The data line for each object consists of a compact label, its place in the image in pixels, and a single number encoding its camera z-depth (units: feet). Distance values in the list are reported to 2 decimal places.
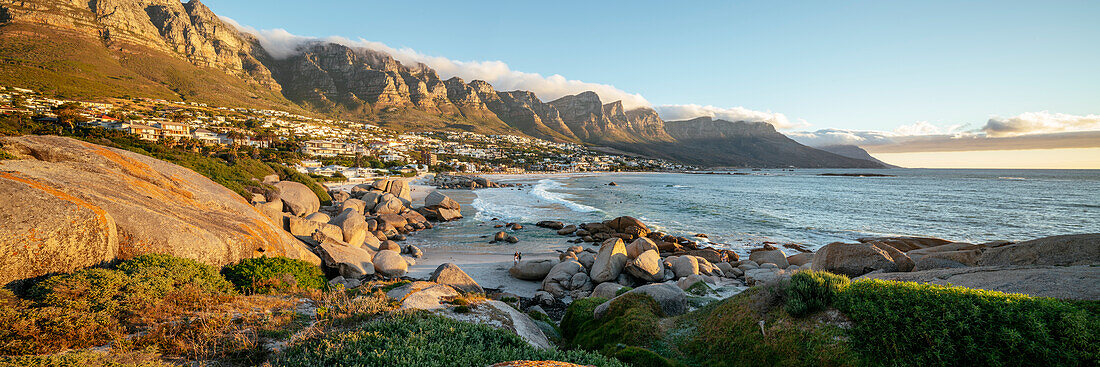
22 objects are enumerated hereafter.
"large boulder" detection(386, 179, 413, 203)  138.41
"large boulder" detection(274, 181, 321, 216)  77.10
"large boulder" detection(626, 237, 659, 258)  57.54
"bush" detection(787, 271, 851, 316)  19.29
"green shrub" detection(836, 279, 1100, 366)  14.61
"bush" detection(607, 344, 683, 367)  19.70
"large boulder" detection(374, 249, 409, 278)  50.42
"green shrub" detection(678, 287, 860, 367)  17.72
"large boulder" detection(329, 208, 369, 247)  62.80
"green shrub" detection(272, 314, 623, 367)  15.15
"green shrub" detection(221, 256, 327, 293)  28.45
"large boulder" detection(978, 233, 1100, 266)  30.99
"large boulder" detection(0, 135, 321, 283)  22.04
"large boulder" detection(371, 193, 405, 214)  104.17
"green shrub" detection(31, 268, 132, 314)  18.60
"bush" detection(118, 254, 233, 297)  22.07
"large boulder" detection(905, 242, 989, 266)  38.83
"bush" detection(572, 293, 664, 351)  24.57
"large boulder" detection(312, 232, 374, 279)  43.83
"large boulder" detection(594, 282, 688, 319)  29.35
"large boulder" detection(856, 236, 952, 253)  71.61
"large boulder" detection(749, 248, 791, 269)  64.85
